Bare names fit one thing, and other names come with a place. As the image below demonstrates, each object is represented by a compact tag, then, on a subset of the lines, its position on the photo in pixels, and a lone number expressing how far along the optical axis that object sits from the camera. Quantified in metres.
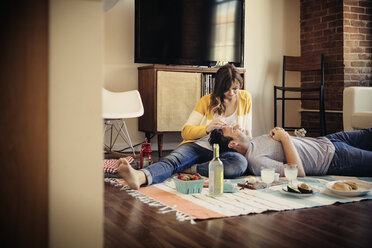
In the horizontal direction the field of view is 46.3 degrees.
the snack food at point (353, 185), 2.24
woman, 2.63
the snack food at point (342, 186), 2.22
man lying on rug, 2.74
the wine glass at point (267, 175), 2.34
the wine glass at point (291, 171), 2.31
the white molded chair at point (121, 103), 3.98
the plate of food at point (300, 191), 2.18
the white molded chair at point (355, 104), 3.93
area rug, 1.93
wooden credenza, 4.26
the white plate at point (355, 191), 2.20
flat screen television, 4.43
